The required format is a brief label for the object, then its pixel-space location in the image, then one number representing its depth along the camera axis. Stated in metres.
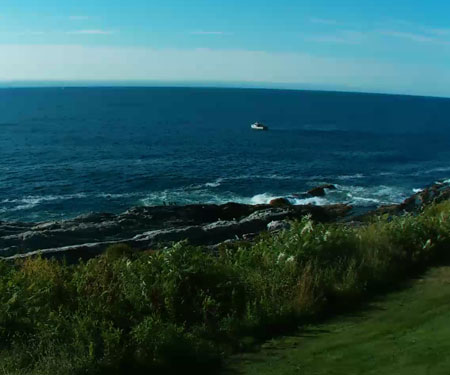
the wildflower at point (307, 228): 12.11
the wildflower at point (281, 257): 10.89
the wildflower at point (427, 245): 13.10
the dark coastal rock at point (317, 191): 53.25
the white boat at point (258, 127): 113.22
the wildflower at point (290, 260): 10.72
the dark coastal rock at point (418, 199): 44.96
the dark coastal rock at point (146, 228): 33.81
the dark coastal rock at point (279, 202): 47.08
